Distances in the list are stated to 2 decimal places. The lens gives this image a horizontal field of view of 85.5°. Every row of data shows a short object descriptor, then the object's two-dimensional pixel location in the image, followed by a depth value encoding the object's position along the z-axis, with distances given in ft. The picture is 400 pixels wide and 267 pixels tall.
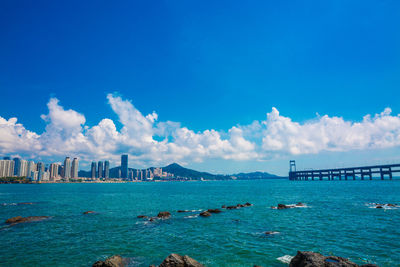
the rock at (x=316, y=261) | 56.80
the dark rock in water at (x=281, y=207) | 177.37
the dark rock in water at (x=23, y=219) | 132.36
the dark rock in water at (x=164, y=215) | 144.81
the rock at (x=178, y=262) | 60.29
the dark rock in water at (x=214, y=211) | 164.04
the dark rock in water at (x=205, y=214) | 147.95
